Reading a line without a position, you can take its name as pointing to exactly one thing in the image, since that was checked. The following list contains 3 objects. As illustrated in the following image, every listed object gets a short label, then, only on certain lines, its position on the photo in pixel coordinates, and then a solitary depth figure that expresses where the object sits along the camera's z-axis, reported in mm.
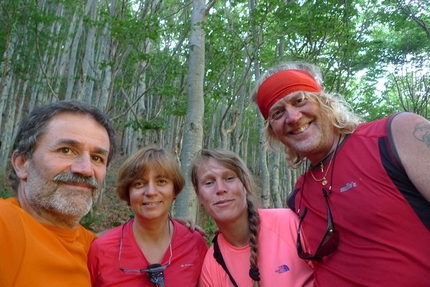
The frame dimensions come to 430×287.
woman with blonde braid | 621
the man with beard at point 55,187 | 489
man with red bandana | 484
